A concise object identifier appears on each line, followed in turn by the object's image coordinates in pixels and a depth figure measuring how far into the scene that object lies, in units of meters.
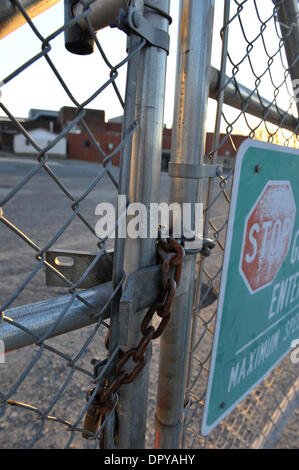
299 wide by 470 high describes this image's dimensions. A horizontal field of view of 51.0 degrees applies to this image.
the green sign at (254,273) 0.81
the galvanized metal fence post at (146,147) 0.58
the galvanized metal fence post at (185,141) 0.68
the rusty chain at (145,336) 0.64
